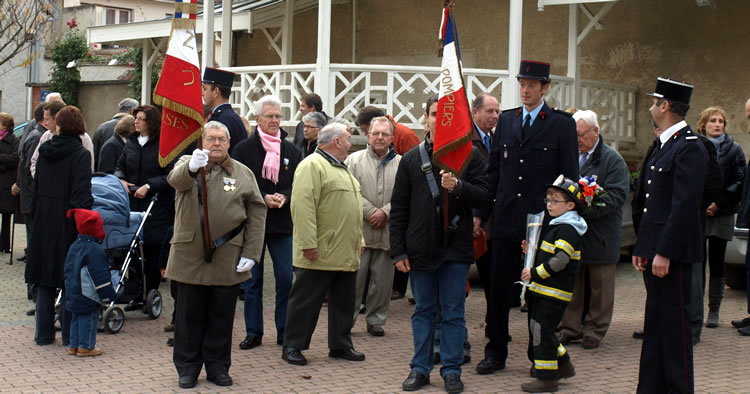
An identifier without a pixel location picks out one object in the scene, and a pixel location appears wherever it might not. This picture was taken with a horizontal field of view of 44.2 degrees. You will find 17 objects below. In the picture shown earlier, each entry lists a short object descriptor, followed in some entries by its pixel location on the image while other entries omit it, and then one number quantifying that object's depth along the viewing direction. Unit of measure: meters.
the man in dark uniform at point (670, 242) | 5.92
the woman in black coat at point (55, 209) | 7.92
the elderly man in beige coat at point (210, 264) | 6.75
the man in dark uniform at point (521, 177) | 7.10
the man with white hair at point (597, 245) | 8.25
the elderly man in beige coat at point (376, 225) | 8.65
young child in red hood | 7.60
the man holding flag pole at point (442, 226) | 6.67
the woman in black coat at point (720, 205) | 9.31
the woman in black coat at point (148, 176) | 9.26
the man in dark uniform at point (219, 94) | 8.38
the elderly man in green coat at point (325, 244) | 7.37
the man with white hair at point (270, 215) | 8.03
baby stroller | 8.65
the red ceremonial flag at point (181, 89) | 6.62
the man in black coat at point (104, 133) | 11.46
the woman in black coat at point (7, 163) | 12.90
